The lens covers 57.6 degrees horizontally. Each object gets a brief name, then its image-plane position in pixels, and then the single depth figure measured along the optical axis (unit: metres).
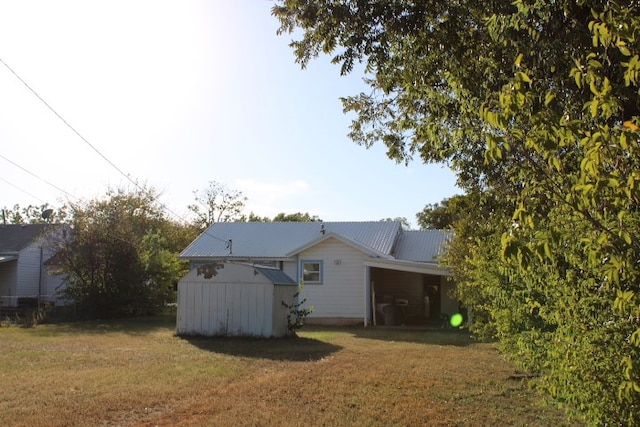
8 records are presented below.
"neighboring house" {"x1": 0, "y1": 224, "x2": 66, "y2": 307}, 32.44
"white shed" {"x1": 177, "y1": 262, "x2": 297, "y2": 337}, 16.83
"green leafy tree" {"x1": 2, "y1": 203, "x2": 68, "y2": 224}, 61.22
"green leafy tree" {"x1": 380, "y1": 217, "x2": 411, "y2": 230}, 67.25
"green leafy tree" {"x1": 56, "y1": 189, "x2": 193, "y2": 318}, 25.59
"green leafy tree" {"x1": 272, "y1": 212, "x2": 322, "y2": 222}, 61.59
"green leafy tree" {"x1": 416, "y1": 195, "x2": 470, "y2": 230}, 52.38
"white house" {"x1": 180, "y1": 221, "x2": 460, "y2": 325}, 23.52
